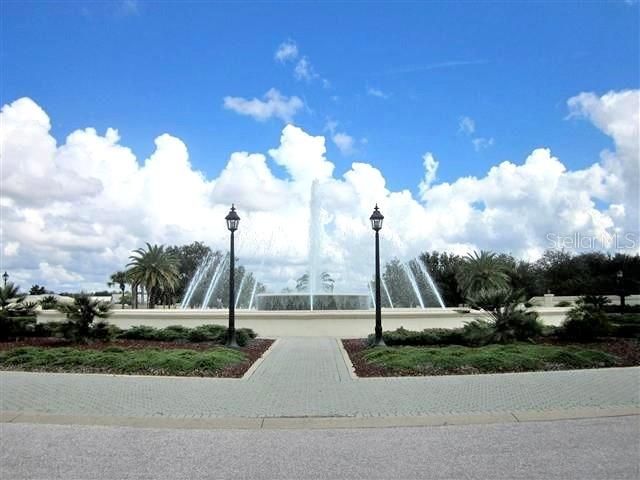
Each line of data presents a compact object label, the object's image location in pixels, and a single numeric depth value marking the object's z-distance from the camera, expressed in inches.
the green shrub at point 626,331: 702.5
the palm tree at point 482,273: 1875.0
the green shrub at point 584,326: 637.3
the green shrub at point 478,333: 582.6
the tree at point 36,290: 3039.6
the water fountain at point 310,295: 1021.8
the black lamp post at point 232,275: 602.9
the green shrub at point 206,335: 679.1
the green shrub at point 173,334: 691.4
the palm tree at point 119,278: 3250.5
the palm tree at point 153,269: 2162.9
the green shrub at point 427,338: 630.5
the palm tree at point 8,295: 867.4
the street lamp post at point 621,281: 1566.9
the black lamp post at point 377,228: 627.9
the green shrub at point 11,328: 730.2
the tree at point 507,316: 587.8
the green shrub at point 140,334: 704.4
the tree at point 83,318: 626.5
